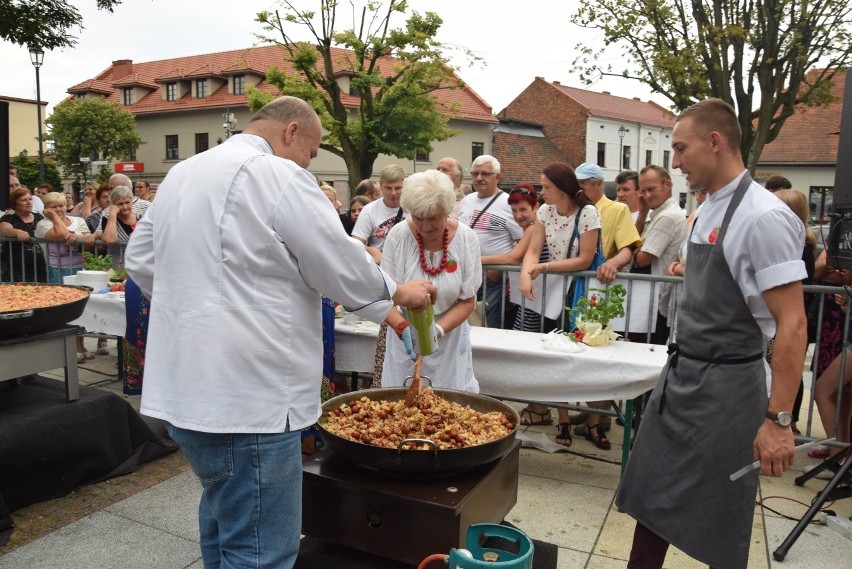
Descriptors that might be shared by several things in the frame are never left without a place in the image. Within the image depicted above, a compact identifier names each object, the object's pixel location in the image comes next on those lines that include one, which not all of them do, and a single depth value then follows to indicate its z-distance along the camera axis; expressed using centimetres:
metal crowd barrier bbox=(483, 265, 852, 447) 401
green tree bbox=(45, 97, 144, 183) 3838
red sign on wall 3721
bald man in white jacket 189
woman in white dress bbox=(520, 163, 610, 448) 465
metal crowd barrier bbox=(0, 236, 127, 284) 709
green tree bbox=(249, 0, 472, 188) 2638
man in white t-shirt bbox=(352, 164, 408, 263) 561
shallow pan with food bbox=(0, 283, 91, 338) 364
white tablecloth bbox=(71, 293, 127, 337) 538
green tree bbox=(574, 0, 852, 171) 1275
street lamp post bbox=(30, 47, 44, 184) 1925
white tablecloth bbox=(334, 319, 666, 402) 385
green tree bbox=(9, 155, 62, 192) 3809
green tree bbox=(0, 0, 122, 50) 1064
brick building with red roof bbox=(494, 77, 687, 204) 4175
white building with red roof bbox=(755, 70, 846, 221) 3541
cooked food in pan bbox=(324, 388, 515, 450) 239
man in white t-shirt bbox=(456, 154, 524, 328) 548
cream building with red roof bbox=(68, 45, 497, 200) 3809
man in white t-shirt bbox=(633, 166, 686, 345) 503
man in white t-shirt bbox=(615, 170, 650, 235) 638
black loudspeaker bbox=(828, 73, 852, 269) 325
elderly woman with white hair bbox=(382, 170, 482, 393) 360
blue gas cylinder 183
